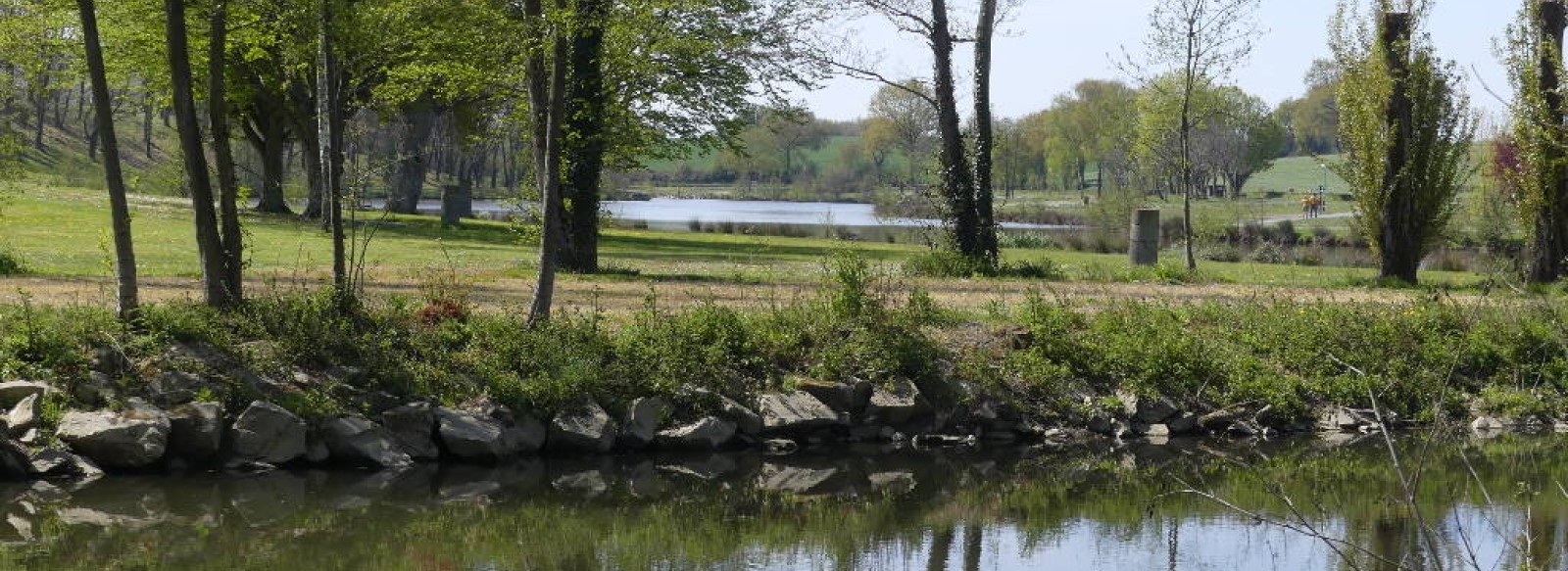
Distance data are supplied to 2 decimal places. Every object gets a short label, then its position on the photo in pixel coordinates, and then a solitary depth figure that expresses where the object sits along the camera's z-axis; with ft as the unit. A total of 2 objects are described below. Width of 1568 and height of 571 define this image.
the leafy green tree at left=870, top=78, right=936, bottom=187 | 189.64
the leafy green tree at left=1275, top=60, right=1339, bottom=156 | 508.53
